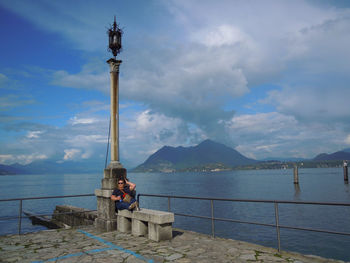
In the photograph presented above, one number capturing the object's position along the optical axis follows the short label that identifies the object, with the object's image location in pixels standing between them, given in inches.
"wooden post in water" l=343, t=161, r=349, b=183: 3082.4
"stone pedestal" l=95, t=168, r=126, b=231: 382.9
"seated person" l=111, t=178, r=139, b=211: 366.5
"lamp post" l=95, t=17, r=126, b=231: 384.8
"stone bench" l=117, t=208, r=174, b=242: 314.5
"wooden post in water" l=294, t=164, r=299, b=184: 2978.8
